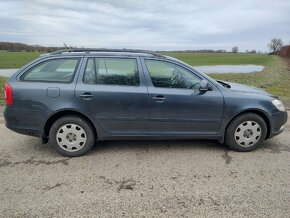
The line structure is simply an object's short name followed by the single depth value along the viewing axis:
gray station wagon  3.18
